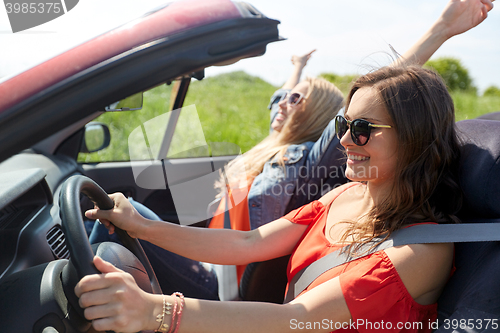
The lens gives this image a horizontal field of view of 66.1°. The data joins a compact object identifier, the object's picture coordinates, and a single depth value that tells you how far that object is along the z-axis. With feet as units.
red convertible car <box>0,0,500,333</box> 2.42
